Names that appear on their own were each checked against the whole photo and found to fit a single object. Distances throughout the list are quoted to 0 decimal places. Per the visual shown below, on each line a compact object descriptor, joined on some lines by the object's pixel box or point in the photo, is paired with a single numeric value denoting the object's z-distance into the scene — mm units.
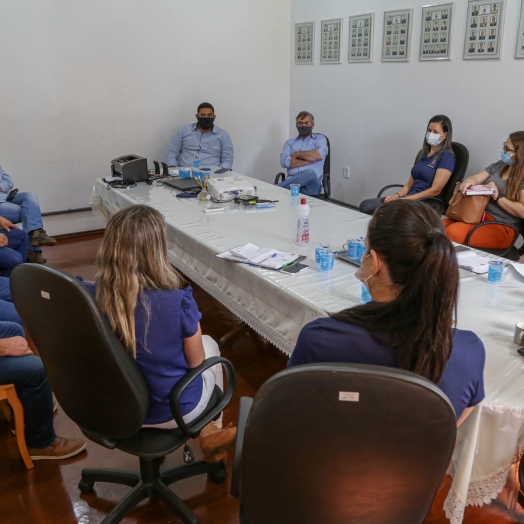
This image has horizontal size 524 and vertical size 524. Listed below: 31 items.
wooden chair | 1852
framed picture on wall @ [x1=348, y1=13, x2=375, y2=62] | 4707
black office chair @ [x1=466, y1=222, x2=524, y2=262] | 3062
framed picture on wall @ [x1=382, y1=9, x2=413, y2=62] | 4340
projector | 3297
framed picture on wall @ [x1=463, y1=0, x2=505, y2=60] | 3631
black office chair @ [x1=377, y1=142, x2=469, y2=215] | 3715
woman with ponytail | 1023
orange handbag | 3152
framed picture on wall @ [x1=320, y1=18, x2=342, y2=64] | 5076
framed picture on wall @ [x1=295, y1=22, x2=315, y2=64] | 5410
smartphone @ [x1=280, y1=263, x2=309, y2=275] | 2119
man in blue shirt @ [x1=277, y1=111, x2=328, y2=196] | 4582
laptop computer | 3645
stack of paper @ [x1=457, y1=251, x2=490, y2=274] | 2096
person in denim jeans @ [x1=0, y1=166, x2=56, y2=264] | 4047
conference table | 1342
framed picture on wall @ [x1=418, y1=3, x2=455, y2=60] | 3994
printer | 3875
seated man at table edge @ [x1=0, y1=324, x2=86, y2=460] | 1860
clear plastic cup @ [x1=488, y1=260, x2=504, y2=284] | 1967
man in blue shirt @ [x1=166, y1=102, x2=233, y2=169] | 5082
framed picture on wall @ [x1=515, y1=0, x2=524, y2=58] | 3482
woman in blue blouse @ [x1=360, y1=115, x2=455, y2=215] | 3723
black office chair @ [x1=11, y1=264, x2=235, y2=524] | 1282
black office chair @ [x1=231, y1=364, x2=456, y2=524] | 830
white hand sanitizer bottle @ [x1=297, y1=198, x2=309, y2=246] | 2355
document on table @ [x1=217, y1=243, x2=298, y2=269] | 2211
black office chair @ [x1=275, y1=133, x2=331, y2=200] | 4703
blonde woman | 1388
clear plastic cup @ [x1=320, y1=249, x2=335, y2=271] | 2123
